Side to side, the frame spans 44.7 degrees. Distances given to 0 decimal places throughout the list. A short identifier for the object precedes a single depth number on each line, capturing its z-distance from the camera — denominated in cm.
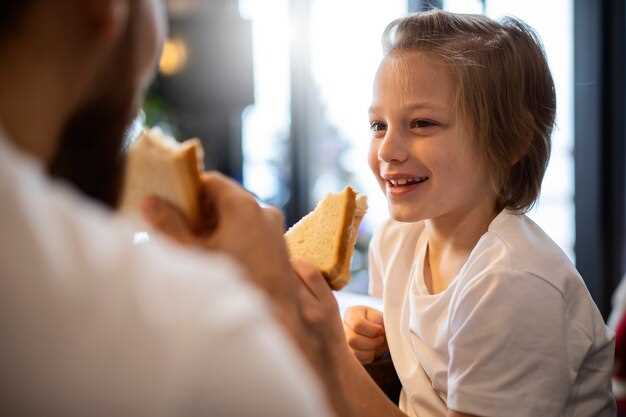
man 46
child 119
